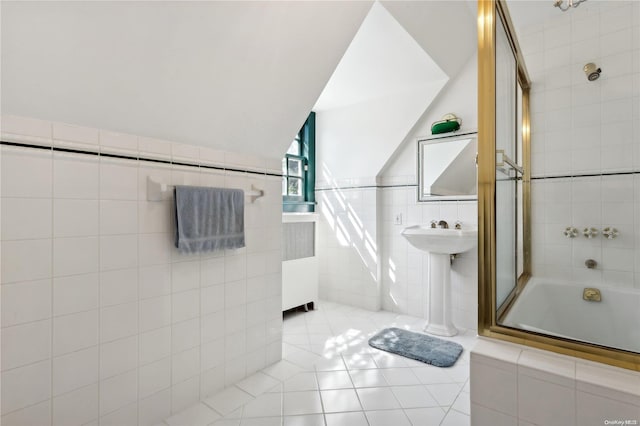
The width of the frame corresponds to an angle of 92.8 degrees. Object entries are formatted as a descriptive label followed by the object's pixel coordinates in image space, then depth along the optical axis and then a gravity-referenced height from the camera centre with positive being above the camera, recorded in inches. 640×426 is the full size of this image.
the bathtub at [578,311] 61.2 -23.6
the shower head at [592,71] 82.7 +38.6
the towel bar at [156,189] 59.3 +4.9
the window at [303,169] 140.6 +21.0
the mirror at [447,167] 108.9 +17.1
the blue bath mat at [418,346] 86.5 -41.1
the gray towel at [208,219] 62.7 -1.0
